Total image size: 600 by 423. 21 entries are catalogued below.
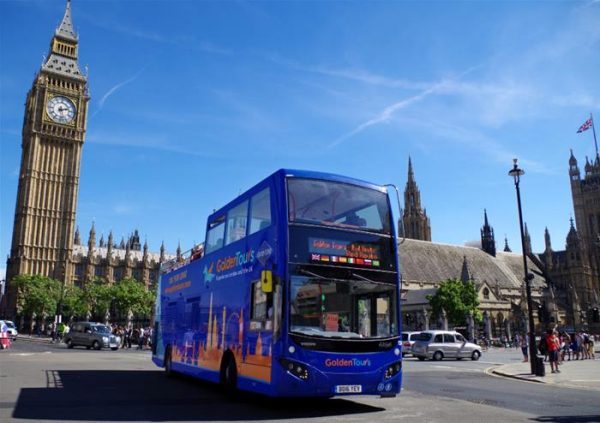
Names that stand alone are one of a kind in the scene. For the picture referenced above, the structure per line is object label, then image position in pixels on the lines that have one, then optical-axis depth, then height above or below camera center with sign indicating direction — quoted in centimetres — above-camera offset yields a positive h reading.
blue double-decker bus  922 +52
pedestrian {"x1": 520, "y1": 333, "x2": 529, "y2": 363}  2796 -184
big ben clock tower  9162 +2687
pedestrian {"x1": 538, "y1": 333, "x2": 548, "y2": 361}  2270 -126
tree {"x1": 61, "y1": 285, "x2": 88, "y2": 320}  7625 +252
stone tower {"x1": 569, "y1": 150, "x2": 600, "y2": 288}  11500 +2638
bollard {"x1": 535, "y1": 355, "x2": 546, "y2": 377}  1845 -172
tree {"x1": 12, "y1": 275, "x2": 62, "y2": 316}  7538 +400
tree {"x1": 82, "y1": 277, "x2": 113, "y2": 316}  7525 +322
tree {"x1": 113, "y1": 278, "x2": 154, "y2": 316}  7206 +292
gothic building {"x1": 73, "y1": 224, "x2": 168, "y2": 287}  10888 +1258
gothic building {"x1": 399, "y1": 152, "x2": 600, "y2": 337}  6531 +703
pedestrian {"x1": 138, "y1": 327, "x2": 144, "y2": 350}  4257 -176
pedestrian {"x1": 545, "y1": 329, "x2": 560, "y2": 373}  2014 -118
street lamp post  1916 +177
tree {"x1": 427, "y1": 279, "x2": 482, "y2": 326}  5519 +190
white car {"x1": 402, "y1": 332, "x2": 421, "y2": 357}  3341 -142
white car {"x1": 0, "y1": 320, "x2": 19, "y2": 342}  5058 -112
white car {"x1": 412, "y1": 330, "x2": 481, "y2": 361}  2966 -160
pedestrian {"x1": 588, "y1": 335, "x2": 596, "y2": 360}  3161 -188
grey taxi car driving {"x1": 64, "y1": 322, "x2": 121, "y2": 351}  3703 -119
